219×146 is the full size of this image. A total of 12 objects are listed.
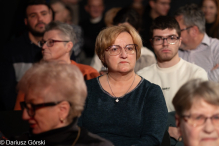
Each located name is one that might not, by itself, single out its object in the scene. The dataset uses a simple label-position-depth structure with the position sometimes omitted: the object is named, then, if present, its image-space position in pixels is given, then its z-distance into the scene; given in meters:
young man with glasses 5.96
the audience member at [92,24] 10.44
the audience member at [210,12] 9.33
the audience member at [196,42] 7.44
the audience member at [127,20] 8.03
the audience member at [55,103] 3.42
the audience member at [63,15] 9.80
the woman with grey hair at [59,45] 6.62
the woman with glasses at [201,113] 3.20
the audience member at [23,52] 7.48
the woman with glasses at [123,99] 4.42
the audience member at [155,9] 9.96
